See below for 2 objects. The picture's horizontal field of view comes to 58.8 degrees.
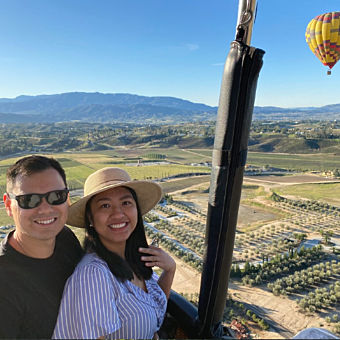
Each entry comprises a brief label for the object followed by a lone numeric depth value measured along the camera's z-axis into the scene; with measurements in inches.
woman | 50.6
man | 51.8
